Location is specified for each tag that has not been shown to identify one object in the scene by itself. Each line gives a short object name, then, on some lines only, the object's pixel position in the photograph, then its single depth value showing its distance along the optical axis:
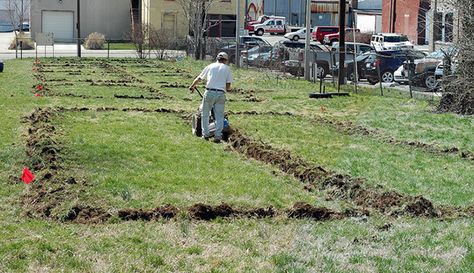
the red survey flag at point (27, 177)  12.19
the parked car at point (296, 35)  77.69
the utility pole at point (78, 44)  54.89
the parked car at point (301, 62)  37.88
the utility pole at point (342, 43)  32.62
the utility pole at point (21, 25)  81.88
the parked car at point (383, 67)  36.25
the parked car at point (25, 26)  98.36
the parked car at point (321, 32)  74.81
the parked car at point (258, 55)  43.25
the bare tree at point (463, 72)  23.08
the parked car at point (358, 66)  36.78
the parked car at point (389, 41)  56.44
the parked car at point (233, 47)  47.25
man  17.56
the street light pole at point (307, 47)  36.25
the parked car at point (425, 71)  31.20
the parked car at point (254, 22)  87.94
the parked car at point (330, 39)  70.19
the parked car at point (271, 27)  87.88
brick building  65.75
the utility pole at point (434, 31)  29.48
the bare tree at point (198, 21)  53.69
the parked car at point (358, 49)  38.56
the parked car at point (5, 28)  109.43
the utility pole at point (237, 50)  45.74
